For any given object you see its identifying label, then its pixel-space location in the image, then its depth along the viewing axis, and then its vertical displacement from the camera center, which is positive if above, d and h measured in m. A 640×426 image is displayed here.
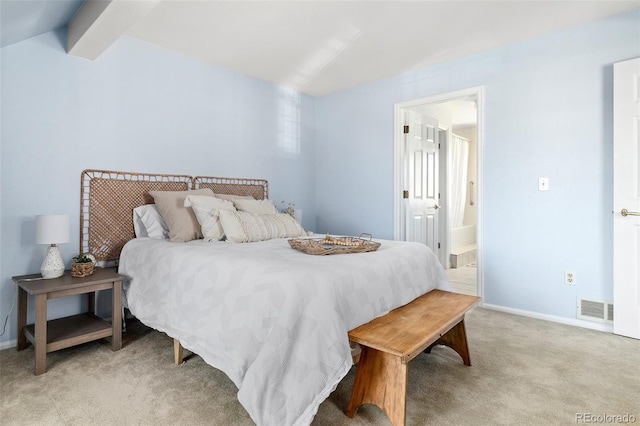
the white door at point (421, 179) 4.03 +0.43
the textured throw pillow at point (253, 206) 3.02 +0.06
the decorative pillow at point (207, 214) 2.62 -0.01
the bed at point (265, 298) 1.42 -0.43
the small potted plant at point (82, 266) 2.37 -0.37
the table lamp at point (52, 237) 2.22 -0.16
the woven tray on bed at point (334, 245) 2.09 -0.20
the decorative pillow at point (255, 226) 2.57 -0.10
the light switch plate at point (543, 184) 3.00 +0.27
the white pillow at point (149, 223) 2.84 -0.09
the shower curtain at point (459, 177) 6.86 +0.77
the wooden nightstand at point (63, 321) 2.02 -0.72
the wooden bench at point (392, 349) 1.46 -0.56
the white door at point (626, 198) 2.52 +0.13
